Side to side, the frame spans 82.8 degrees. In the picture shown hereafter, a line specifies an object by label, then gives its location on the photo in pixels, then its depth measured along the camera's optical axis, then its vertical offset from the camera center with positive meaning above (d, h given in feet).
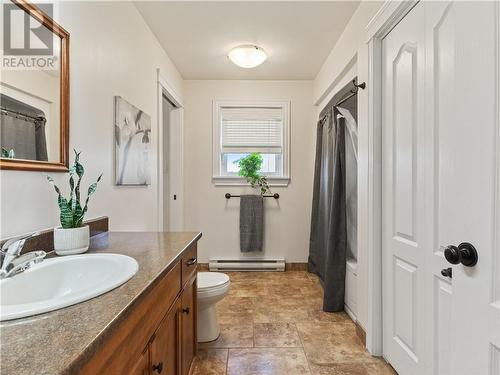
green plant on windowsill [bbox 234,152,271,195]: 11.71 +0.66
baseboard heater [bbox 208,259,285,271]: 12.07 -3.44
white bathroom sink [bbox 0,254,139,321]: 2.18 -0.97
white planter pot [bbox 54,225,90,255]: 3.75 -0.77
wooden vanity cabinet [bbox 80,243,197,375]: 2.21 -1.60
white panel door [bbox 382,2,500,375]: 2.66 -0.03
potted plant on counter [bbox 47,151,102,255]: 3.75 -0.61
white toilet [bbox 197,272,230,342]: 6.33 -2.69
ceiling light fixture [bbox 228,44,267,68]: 8.93 +4.12
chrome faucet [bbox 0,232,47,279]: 2.67 -0.75
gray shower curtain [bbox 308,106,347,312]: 8.22 -0.94
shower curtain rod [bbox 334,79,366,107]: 6.50 +2.40
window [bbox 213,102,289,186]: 12.24 +2.06
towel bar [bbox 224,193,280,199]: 12.16 -0.51
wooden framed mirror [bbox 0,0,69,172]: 3.39 +1.25
